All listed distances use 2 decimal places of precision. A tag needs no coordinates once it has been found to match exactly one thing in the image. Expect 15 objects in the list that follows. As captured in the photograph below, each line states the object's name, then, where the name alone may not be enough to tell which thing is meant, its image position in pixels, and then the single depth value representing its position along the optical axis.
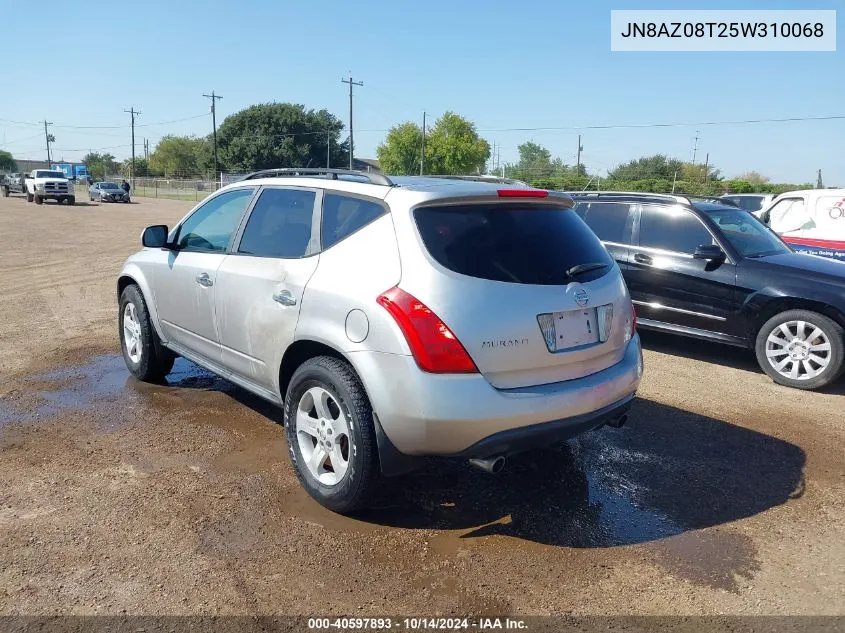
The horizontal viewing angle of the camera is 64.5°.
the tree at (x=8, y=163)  129.50
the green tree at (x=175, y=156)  113.44
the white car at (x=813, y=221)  10.14
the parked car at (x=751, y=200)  16.56
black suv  6.19
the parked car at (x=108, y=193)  47.78
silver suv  3.08
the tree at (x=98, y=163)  123.25
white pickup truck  39.41
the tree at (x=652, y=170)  69.69
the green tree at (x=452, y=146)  92.94
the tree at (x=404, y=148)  92.75
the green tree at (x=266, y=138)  81.31
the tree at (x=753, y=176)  80.60
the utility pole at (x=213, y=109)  69.81
